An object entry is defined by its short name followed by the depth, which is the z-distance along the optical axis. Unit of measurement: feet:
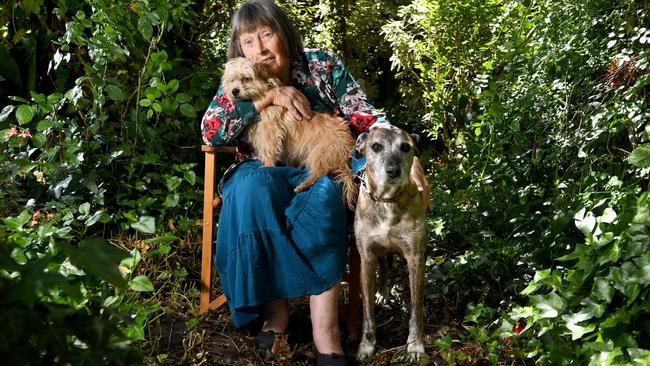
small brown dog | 10.44
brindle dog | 9.07
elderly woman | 9.63
